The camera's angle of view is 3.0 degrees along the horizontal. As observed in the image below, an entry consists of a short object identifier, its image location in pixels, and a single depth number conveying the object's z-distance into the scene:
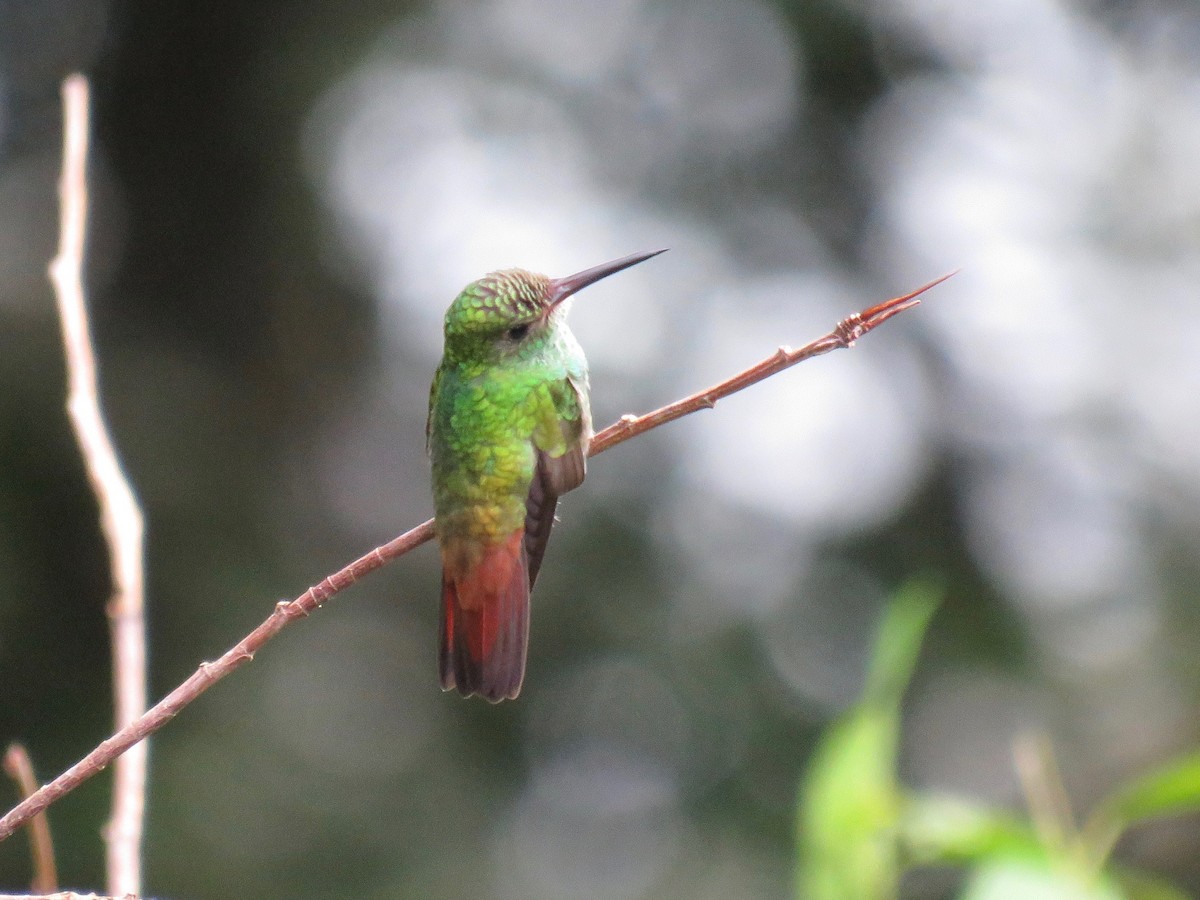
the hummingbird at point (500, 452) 3.92
